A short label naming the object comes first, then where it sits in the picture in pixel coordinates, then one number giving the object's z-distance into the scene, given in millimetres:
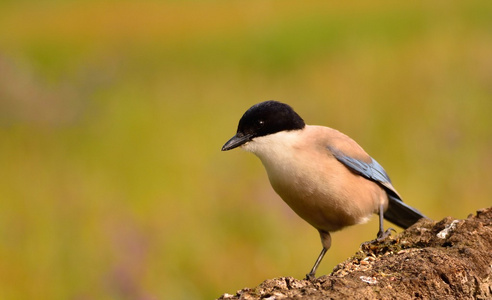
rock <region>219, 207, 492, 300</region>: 6883
